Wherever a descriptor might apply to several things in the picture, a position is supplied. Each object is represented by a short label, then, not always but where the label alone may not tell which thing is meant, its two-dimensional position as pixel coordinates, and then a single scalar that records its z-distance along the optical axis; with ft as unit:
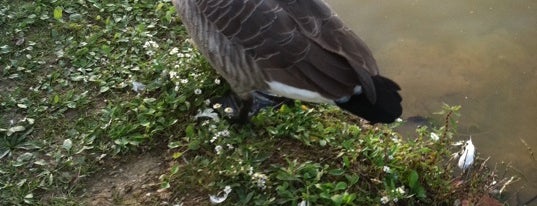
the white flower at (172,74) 11.93
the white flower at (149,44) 12.89
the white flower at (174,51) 12.50
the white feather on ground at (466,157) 11.24
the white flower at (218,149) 10.53
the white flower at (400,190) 9.93
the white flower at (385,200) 9.86
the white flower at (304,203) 9.77
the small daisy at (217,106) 11.12
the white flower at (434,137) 10.66
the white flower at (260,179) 9.98
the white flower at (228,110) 11.12
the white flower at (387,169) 10.37
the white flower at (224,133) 10.87
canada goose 9.62
